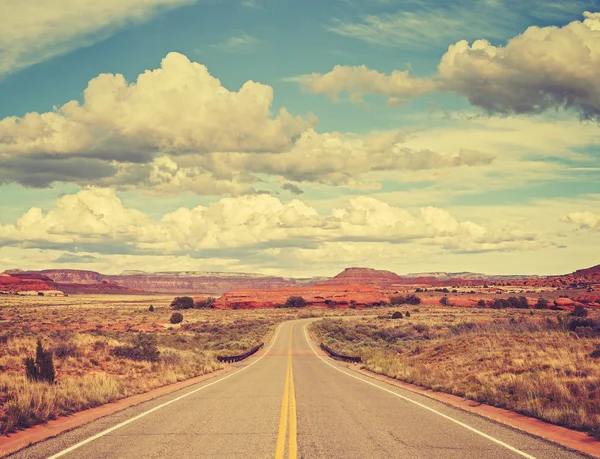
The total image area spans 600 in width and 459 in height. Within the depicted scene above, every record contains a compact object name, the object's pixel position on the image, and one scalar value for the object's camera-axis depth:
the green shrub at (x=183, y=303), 124.75
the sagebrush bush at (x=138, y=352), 26.27
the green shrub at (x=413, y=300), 132.00
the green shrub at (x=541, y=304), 93.91
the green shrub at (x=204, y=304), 132.73
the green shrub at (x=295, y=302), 141.75
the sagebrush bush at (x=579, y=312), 60.49
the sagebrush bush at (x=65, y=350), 23.41
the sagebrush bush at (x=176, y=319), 75.21
